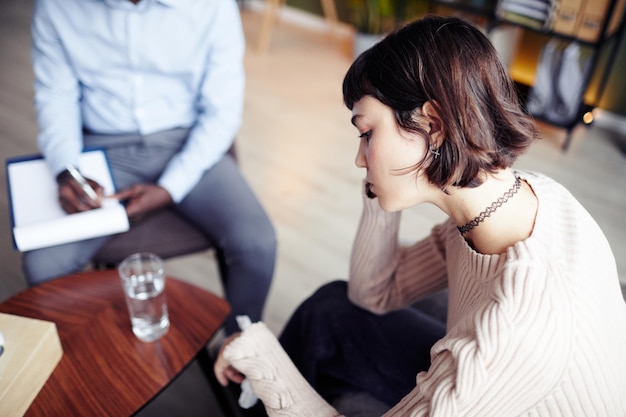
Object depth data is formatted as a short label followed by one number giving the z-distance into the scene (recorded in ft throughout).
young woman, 2.47
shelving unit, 8.71
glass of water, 3.71
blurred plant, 11.14
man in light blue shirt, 4.82
